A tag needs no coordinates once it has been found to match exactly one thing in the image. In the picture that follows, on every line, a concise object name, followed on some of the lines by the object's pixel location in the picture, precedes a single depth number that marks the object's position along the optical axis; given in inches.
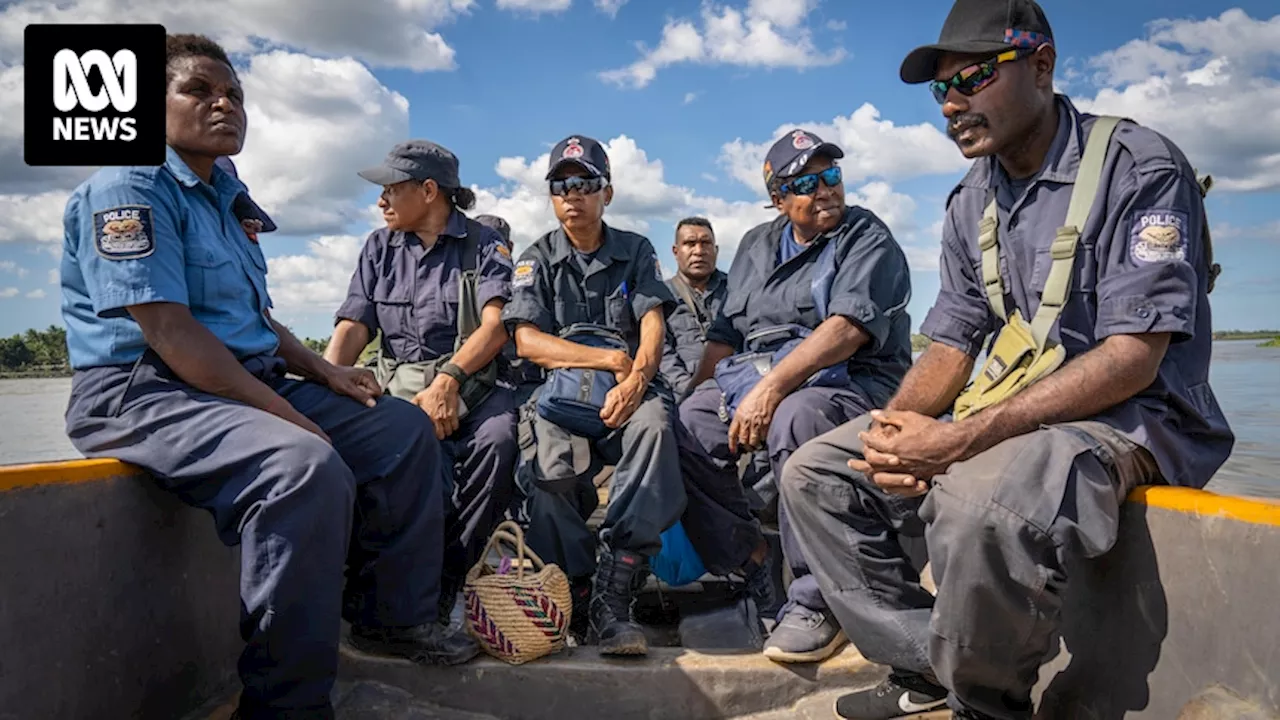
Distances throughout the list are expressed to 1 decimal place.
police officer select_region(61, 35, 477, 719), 83.7
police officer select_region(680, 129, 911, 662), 120.0
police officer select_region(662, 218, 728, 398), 220.8
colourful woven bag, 102.2
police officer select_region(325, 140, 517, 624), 129.4
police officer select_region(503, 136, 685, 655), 117.5
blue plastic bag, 140.1
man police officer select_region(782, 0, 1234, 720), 71.9
